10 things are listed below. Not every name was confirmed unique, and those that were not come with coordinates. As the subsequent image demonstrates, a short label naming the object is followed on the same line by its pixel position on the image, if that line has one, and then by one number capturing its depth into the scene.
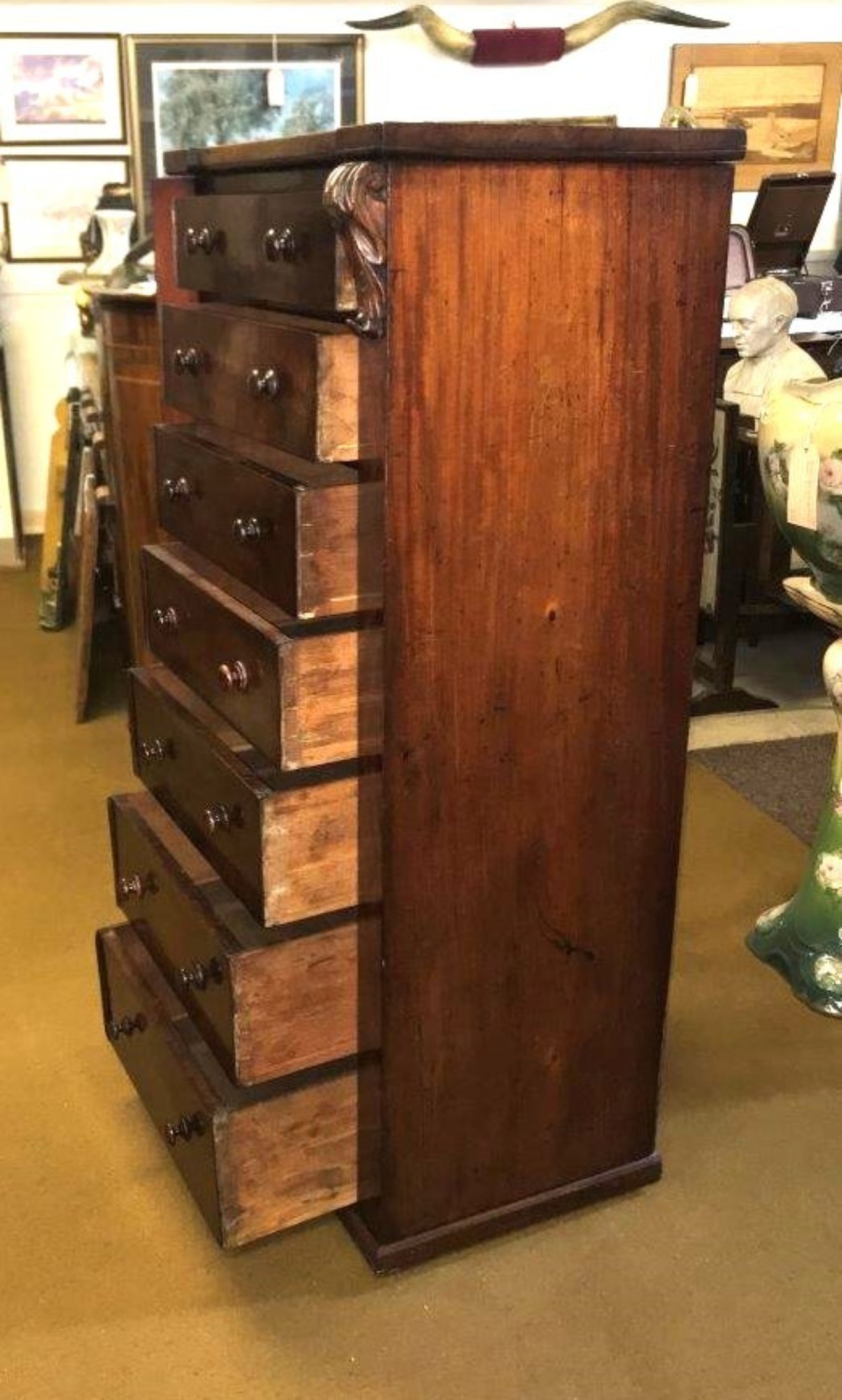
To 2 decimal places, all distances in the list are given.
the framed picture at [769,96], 5.06
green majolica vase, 1.96
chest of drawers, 1.26
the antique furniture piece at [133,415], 2.97
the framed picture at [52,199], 4.90
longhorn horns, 4.81
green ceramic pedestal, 2.18
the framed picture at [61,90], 4.76
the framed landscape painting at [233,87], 4.76
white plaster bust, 3.05
